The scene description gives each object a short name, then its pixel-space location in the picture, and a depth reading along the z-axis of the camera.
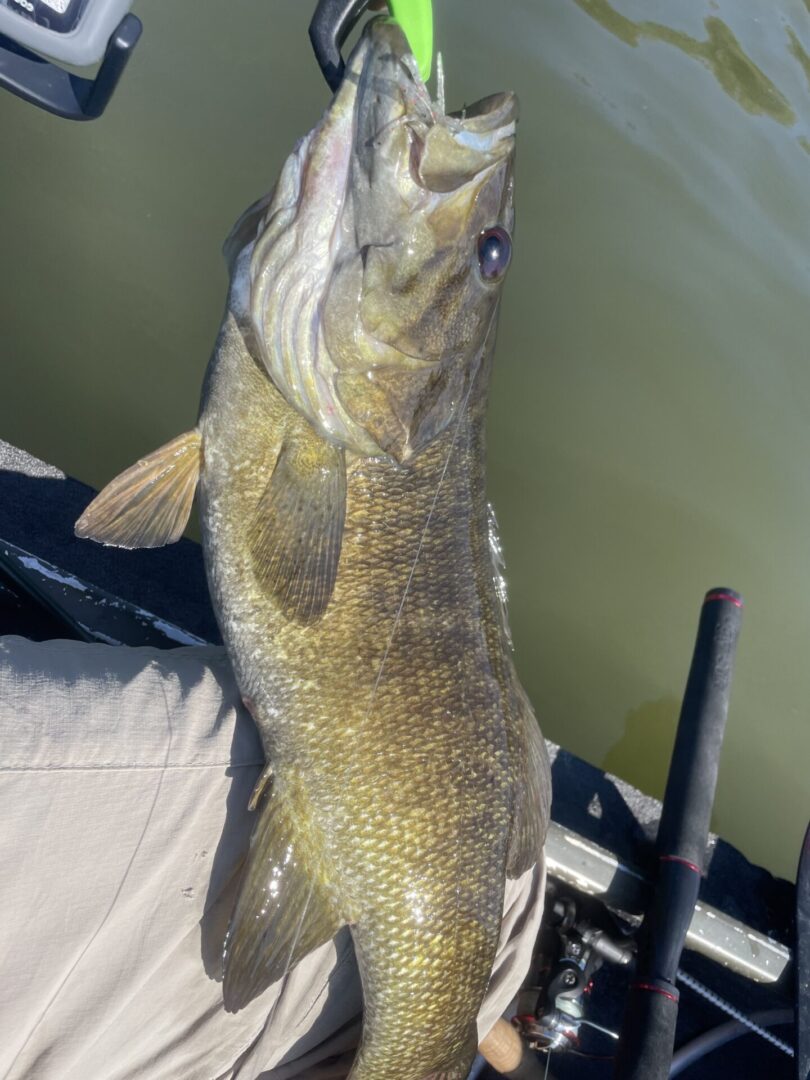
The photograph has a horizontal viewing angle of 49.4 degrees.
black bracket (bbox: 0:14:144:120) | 0.39
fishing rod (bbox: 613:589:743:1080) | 0.42
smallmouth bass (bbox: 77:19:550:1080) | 0.30
